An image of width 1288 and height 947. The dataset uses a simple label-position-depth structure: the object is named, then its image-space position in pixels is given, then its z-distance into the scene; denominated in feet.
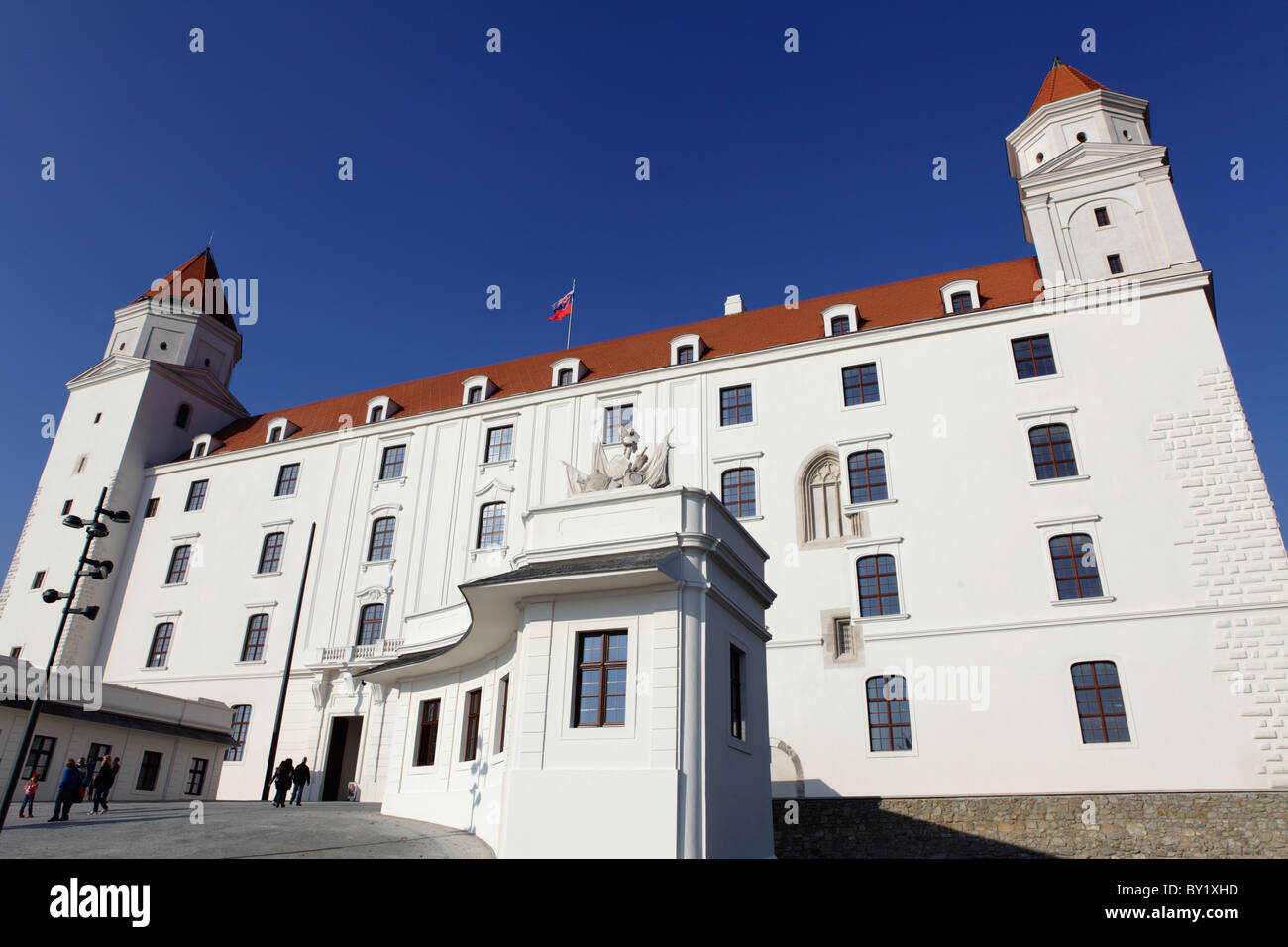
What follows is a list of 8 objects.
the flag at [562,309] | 130.31
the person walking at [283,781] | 74.28
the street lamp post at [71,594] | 49.35
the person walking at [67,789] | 60.44
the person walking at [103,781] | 67.31
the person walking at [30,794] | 64.08
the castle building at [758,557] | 45.44
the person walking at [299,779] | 77.20
